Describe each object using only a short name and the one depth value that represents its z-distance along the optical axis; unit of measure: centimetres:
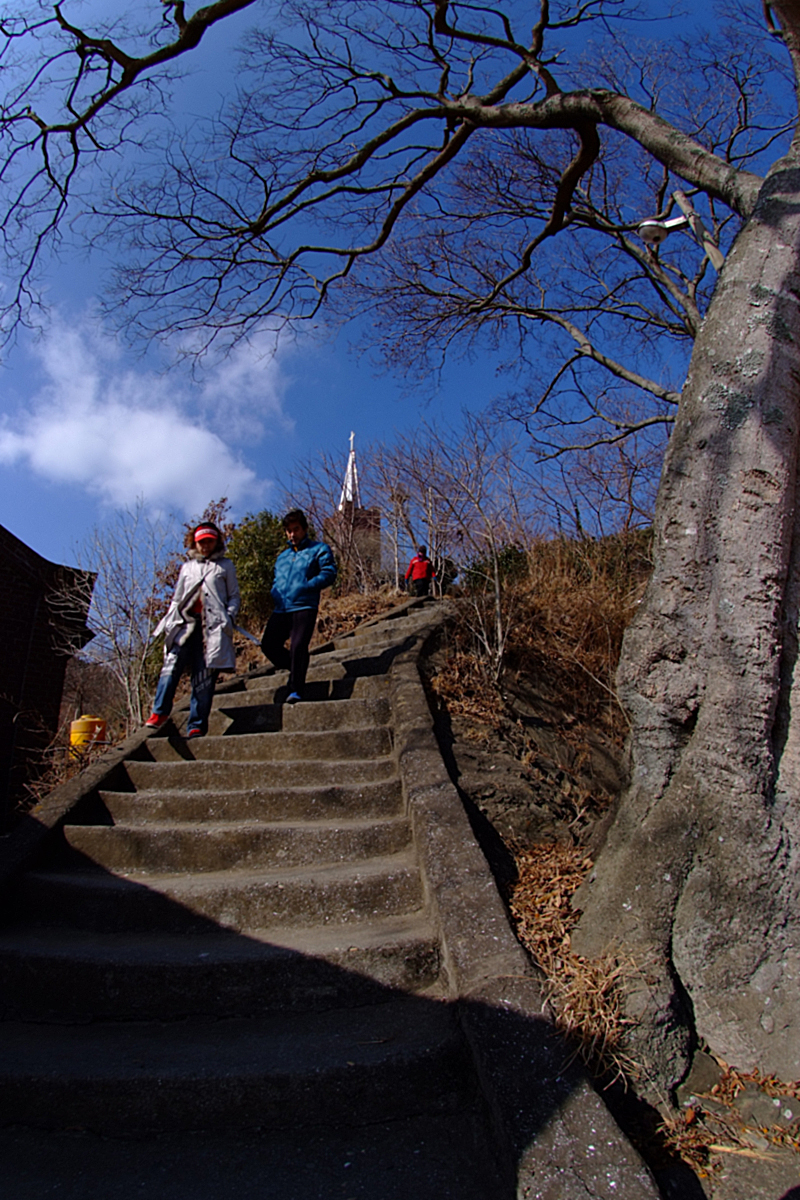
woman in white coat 558
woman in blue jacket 584
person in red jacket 1294
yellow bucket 774
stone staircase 233
